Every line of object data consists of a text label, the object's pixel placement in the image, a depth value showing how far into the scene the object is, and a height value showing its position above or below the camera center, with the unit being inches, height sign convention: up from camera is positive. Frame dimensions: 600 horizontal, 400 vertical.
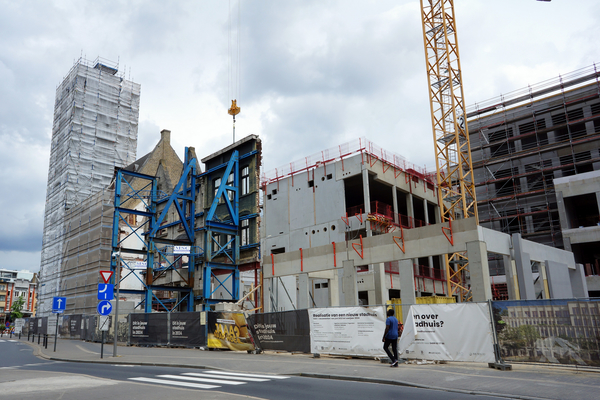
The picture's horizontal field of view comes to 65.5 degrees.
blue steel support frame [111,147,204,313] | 1429.6 +296.7
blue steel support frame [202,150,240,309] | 1409.9 +216.5
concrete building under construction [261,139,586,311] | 929.5 +128.5
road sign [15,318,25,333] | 1765.5 -29.6
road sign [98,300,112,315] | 723.2 +8.2
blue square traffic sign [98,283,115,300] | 723.1 +34.2
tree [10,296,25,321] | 3579.2 +50.4
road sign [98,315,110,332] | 764.1 -15.8
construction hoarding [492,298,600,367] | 437.4 -31.0
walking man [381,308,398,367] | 508.4 -36.2
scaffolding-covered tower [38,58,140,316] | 2276.1 +848.2
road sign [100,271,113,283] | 732.0 +60.0
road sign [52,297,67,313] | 987.9 +22.8
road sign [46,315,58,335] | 1672.0 -38.0
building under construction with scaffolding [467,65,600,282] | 1811.0 +572.1
